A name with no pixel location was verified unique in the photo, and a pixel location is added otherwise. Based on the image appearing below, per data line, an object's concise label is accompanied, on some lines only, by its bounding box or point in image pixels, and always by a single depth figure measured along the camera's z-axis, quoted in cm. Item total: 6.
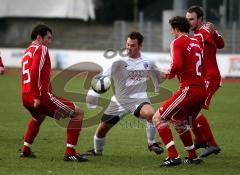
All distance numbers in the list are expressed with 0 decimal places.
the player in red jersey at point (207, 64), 2144
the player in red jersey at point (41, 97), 1958
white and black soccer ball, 1991
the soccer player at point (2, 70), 2225
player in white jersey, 2092
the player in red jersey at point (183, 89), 1895
